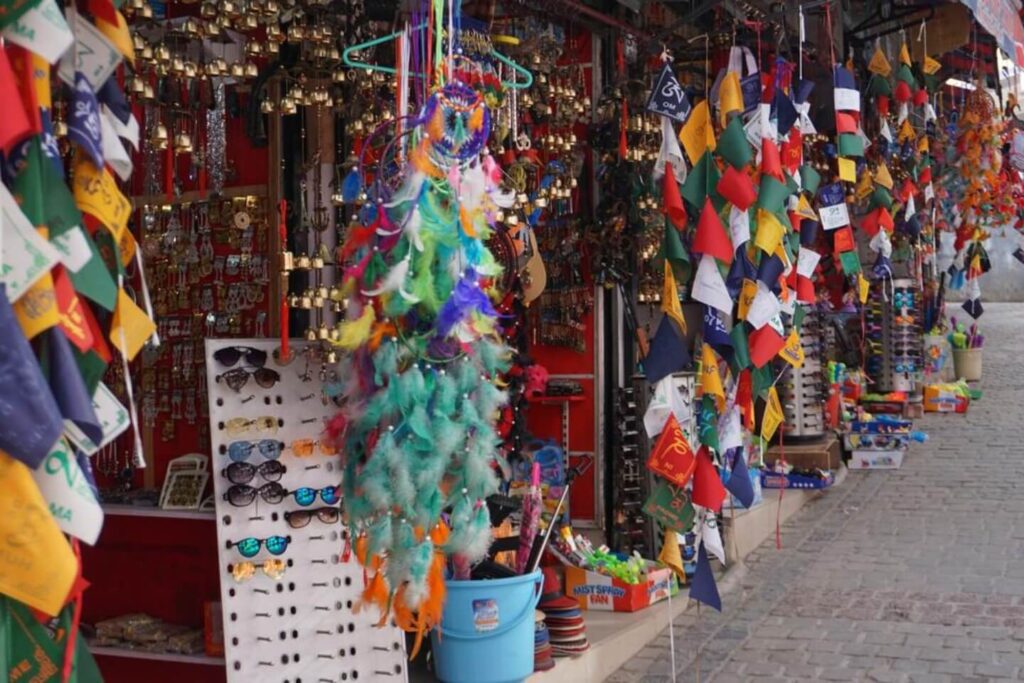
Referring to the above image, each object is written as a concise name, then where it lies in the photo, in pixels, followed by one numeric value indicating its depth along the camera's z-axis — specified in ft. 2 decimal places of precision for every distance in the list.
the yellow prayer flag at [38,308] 7.66
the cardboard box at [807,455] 31.99
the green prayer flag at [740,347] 17.02
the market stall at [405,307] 8.35
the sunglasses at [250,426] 13.76
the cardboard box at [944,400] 43.14
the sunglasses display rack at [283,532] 13.50
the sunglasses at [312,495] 14.10
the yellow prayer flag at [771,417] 19.20
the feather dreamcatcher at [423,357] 10.54
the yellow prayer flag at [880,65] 27.61
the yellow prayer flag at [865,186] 25.99
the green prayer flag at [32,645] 8.02
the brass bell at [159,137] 13.03
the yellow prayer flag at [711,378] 16.98
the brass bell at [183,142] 13.30
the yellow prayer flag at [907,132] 28.45
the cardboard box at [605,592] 20.17
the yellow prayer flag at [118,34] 8.60
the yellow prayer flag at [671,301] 17.12
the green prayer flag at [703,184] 16.87
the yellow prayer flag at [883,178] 25.95
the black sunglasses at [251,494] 13.53
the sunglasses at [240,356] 13.73
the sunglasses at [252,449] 13.66
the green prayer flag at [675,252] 17.28
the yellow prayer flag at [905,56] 27.17
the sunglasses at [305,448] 14.17
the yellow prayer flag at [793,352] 18.37
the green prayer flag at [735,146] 16.58
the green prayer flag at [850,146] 20.33
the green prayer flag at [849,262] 21.85
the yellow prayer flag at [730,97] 16.94
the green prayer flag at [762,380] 17.90
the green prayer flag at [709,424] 17.06
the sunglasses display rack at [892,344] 40.24
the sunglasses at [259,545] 13.52
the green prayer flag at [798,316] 19.69
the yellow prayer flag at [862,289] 23.35
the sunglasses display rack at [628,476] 21.93
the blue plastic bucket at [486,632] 15.26
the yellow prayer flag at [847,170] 20.44
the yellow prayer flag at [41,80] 7.82
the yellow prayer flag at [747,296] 16.98
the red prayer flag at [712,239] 16.46
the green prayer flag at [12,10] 7.68
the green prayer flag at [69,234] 7.94
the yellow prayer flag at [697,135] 16.97
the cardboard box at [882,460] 34.17
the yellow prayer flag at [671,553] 17.87
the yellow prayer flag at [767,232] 16.92
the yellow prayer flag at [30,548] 7.47
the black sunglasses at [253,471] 13.58
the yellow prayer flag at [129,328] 8.68
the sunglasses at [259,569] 13.39
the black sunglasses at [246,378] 13.76
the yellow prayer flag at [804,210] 18.83
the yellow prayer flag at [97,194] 8.45
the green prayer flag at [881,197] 25.98
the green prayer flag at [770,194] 16.87
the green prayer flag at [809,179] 19.17
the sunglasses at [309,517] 14.01
